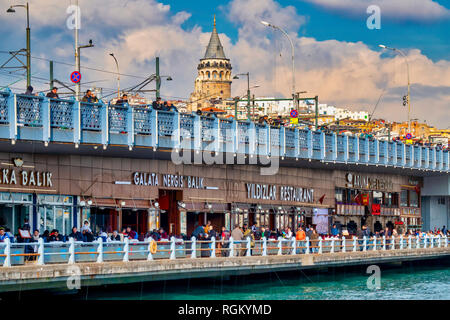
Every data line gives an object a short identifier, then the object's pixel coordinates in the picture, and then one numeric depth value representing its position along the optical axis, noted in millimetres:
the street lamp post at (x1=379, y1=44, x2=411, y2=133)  75556
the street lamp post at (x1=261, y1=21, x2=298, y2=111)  54719
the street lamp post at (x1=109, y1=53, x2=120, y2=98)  52272
